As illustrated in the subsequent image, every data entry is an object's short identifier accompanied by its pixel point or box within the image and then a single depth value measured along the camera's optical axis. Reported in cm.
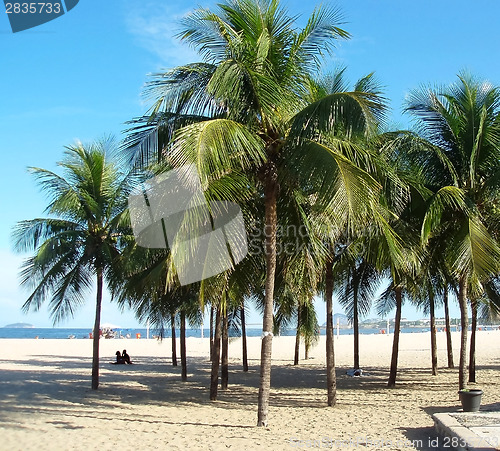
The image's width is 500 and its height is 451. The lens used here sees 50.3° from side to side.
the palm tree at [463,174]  1116
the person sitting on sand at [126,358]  2505
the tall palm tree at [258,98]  850
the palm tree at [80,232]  1379
